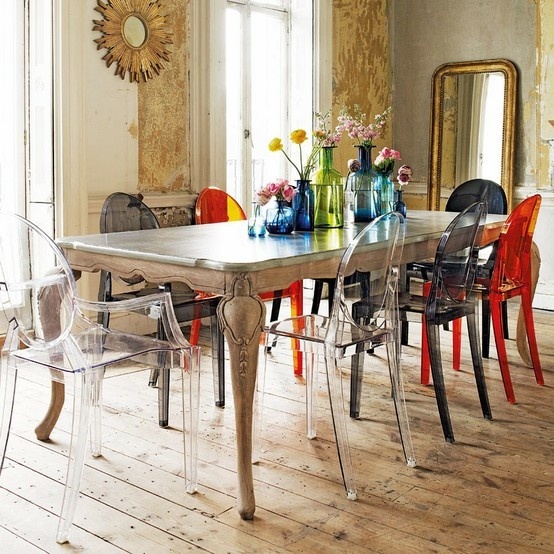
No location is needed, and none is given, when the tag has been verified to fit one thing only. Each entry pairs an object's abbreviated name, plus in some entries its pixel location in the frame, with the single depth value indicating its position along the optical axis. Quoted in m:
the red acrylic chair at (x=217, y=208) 4.63
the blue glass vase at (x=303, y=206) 3.54
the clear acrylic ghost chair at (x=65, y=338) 2.47
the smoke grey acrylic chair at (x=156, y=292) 3.48
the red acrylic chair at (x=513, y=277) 3.75
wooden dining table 2.51
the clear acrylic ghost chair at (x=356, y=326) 2.70
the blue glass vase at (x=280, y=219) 3.38
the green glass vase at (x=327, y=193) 3.67
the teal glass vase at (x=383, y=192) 3.94
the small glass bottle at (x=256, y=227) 3.31
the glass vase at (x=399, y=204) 4.16
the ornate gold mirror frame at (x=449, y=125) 6.36
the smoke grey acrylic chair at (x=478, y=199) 4.46
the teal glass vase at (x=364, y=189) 3.89
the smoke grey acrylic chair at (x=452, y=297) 3.17
